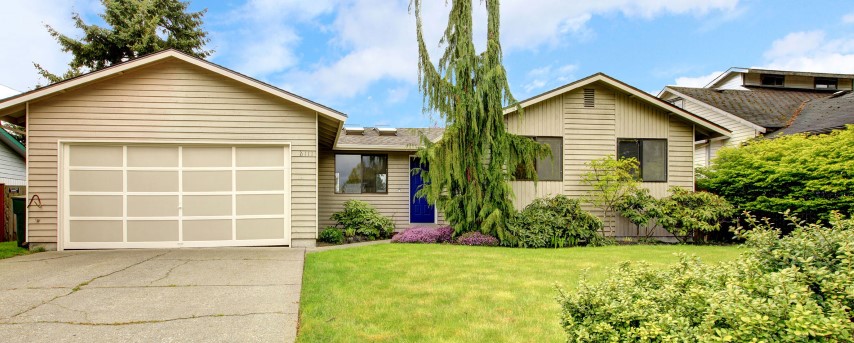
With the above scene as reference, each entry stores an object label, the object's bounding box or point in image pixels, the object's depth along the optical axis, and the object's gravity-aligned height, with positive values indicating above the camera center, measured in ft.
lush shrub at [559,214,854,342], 5.68 -2.07
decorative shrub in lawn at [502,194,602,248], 30.45 -4.09
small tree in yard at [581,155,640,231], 33.60 -0.82
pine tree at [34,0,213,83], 63.52 +21.85
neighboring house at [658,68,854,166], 48.21 +10.31
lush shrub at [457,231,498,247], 30.45 -5.15
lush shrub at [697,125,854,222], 31.22 -0.30
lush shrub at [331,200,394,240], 35.65 -4.36
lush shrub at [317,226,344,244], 33.35 -5.30
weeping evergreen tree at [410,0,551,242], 29.81 +3.00
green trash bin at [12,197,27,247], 29.19 -3.15
